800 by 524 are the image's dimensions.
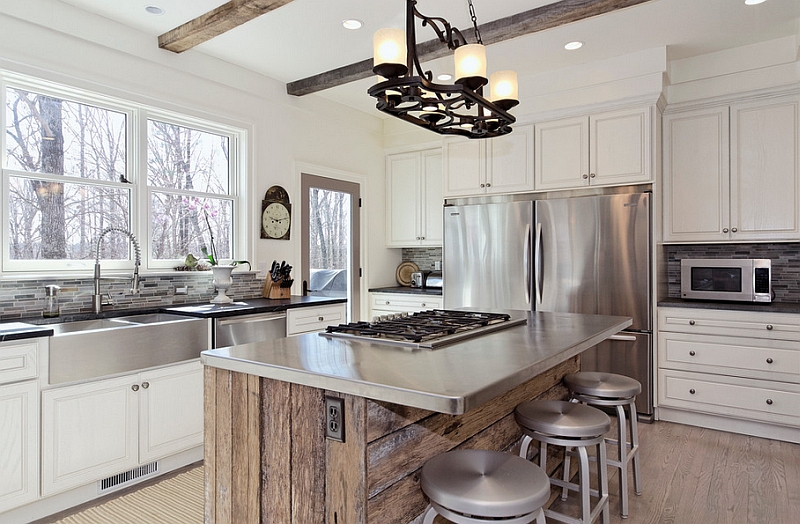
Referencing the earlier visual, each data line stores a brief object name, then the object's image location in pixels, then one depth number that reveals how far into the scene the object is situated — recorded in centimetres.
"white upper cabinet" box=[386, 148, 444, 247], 524
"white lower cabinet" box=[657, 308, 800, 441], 327
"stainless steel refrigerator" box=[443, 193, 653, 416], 370
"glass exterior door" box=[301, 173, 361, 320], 467
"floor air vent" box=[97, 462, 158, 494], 259
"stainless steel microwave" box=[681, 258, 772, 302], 360
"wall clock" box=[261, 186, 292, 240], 419
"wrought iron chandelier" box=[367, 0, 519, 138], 193
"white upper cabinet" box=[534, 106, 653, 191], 369
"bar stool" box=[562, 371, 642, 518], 234
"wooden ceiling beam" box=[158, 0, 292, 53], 277
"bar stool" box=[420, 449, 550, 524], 129
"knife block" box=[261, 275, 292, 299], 400
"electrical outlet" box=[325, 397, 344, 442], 140
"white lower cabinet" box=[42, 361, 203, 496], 236
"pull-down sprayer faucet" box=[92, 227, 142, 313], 301
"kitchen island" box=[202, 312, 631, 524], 134
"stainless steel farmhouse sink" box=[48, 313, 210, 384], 239
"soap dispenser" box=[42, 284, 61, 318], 281
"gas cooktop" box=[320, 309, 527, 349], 179
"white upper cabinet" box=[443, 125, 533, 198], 420
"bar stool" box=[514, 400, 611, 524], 184
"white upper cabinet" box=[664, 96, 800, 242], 353
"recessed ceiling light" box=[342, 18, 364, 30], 321
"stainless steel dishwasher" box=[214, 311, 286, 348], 310
